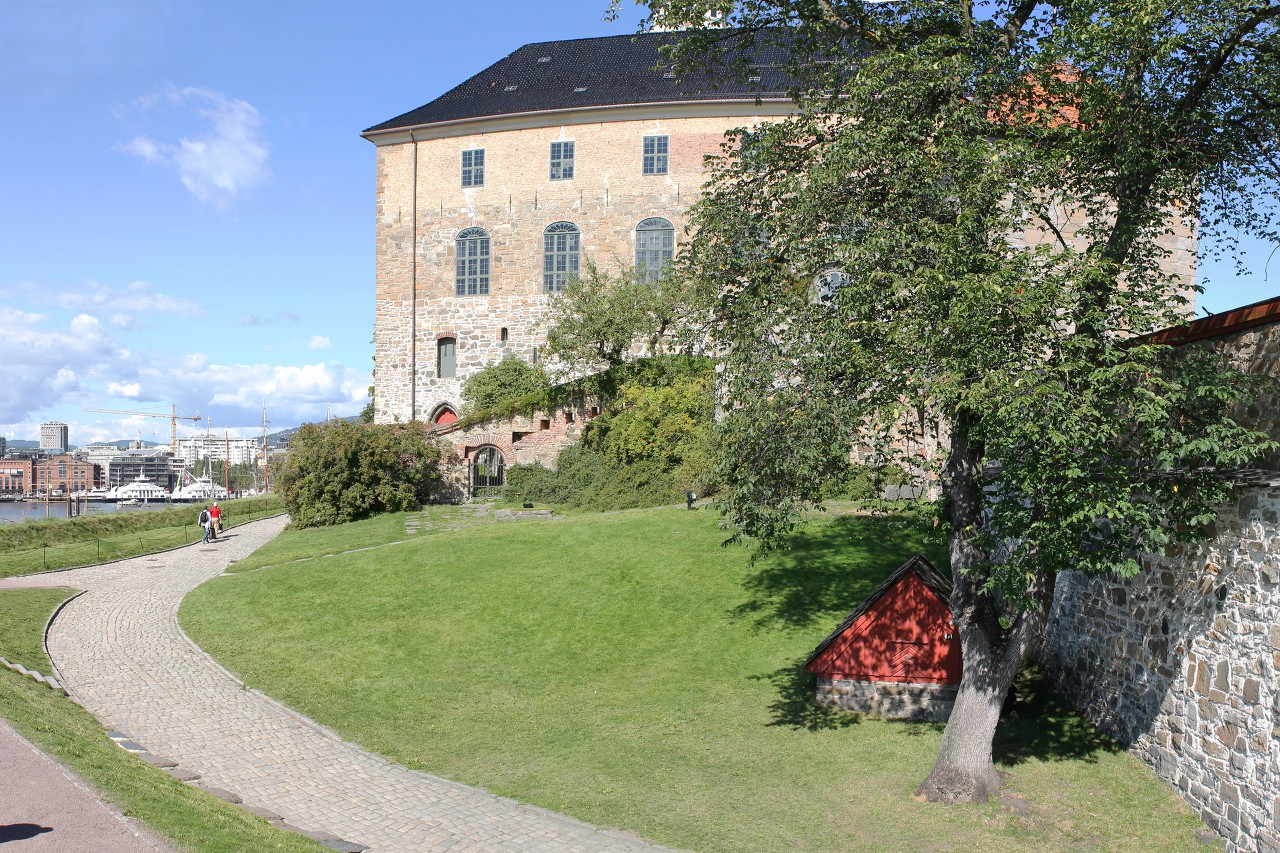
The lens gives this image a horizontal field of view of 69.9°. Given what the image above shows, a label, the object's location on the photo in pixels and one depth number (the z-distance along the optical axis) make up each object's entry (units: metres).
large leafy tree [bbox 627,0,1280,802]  8.70
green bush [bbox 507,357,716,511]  27.48
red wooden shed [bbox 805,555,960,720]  12.60
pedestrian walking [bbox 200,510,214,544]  30.73
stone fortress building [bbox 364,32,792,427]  38.28
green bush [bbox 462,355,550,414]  37.62
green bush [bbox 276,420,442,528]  31.53
